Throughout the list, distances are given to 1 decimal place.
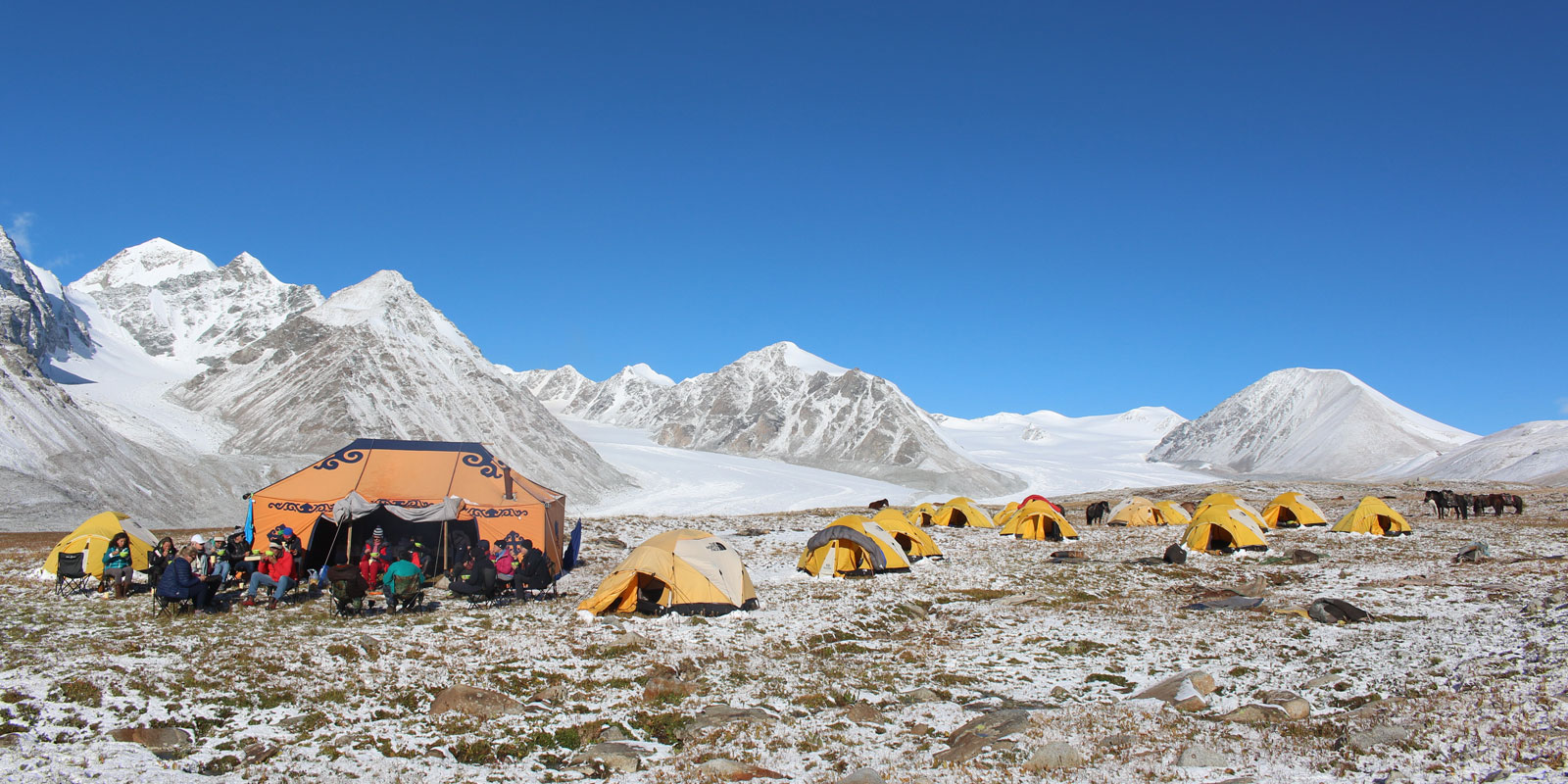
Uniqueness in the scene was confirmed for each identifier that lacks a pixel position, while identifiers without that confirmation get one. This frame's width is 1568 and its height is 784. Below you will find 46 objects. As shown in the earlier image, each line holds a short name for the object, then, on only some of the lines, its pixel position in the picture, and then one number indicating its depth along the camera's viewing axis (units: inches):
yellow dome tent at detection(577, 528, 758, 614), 701.9
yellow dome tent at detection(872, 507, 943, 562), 1161.4
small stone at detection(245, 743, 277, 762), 343.9
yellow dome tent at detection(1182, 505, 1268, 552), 1144.8
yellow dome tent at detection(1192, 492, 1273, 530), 1193.4
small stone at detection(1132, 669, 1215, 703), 446.0
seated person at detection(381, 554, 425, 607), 677.9
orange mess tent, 895.1
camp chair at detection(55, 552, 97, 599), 721.0
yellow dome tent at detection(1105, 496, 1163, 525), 1627.7
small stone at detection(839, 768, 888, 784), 335.0
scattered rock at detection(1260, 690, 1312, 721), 398.3
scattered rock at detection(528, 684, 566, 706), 447.5
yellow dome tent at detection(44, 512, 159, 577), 765.9
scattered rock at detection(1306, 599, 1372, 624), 629.6
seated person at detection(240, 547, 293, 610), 699.4
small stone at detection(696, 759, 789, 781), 344.5
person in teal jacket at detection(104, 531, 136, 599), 706.2
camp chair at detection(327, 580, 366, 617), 648.4
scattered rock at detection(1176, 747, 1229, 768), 335.0
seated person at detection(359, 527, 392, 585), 744.3
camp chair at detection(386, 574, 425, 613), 679.1
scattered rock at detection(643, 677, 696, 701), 466.3
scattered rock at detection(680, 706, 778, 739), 411.2
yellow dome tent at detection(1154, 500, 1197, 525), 1617.9
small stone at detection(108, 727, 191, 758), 348.2
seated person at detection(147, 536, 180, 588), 711.1
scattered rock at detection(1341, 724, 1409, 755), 336.5
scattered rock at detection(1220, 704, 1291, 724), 392.2
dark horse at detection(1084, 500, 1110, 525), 1768.3
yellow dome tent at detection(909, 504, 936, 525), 1641.2
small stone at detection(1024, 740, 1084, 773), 344.8
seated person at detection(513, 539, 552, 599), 766.5
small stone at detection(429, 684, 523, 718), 417.1
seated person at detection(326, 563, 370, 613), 649.0
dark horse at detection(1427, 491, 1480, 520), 1620.3
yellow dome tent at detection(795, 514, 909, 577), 990.4
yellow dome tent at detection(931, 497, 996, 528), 1657.2
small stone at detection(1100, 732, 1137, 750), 367.2
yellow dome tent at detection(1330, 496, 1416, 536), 1321.4
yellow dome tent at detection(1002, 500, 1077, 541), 1435.8
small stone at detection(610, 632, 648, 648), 587.8
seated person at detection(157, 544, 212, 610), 638.5
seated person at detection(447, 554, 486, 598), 733.3
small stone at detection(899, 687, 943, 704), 469.1
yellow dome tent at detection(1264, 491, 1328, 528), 1455.5
